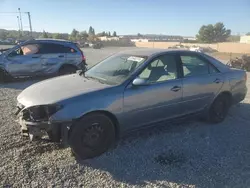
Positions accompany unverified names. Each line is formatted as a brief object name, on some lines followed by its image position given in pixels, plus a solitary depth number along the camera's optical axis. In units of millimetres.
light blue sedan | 2595
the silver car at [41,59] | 7051
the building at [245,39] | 59445
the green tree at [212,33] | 73063
